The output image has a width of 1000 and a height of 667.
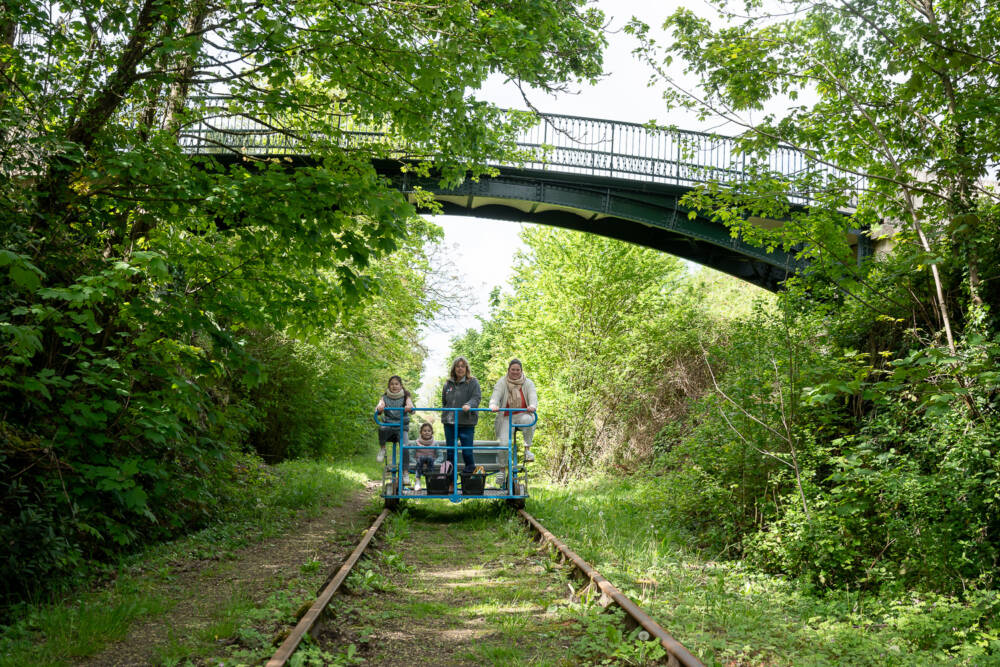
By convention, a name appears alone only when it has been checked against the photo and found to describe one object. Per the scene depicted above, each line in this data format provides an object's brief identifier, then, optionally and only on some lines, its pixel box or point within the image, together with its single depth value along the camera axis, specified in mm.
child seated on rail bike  11414
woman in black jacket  11391
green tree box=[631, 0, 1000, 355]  6297
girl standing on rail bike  11523
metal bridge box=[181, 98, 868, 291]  17734
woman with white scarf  11469
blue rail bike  11109
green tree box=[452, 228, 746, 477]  18516
